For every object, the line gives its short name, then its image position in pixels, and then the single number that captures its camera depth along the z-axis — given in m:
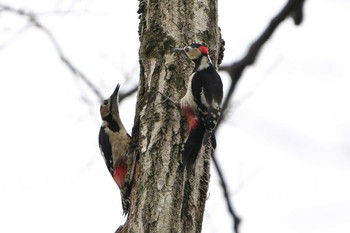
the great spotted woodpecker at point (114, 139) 9.59
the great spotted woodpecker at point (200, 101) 7.03
